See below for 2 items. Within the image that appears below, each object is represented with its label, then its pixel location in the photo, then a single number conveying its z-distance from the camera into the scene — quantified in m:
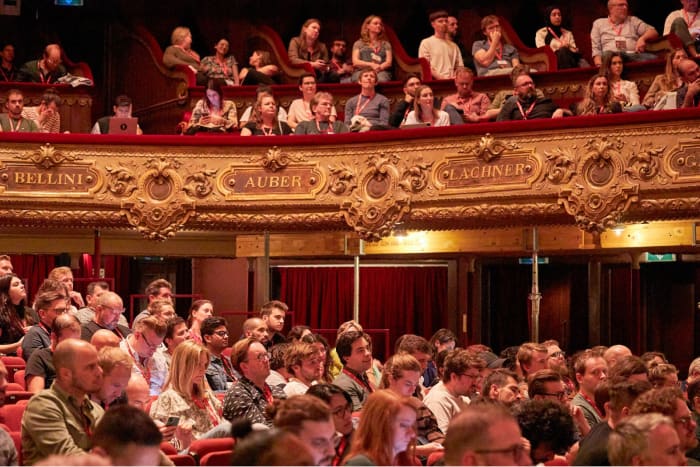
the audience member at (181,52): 12.69
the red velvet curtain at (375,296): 12.55
